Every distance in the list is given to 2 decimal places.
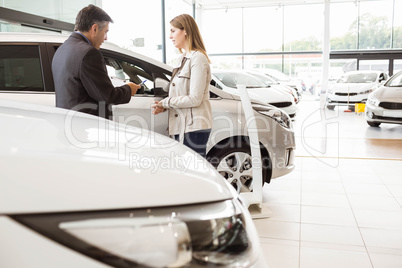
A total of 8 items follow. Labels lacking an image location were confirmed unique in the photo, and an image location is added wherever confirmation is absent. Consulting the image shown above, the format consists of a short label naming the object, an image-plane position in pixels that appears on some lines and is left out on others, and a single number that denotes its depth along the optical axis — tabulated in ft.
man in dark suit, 6.62
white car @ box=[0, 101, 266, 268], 2.00
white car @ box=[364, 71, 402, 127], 25.07
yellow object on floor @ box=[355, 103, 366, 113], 37.63
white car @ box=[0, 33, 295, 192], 9.50
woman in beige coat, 8.32
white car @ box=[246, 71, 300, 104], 32.46
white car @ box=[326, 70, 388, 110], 39.78
